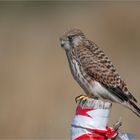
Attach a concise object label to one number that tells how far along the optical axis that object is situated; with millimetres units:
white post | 11680
